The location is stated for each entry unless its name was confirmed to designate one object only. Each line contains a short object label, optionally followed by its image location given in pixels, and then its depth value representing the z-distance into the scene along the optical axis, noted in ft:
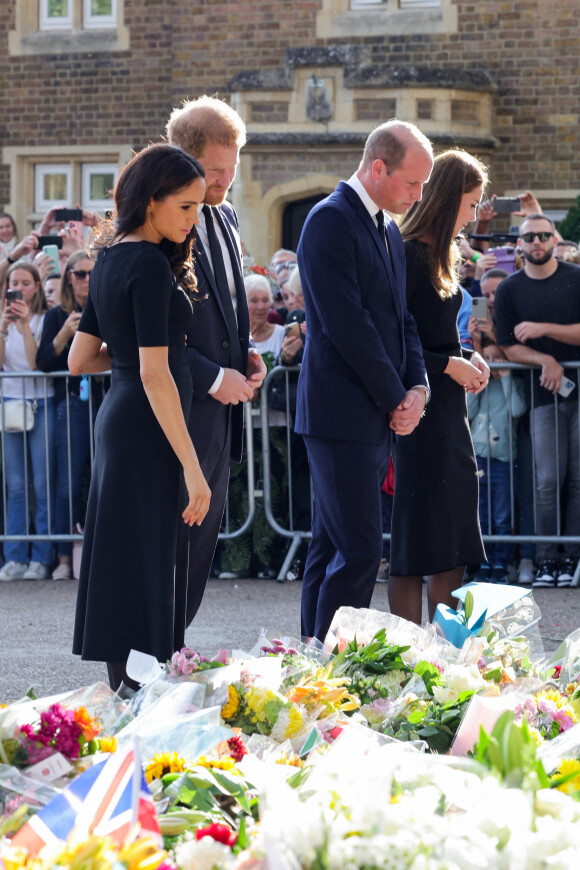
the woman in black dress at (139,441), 22.54
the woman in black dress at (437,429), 29.86
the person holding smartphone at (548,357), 48.39
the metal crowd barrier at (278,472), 50.34
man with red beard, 25.46
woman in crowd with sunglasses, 51.55
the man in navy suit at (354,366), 26.78
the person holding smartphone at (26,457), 52.16
